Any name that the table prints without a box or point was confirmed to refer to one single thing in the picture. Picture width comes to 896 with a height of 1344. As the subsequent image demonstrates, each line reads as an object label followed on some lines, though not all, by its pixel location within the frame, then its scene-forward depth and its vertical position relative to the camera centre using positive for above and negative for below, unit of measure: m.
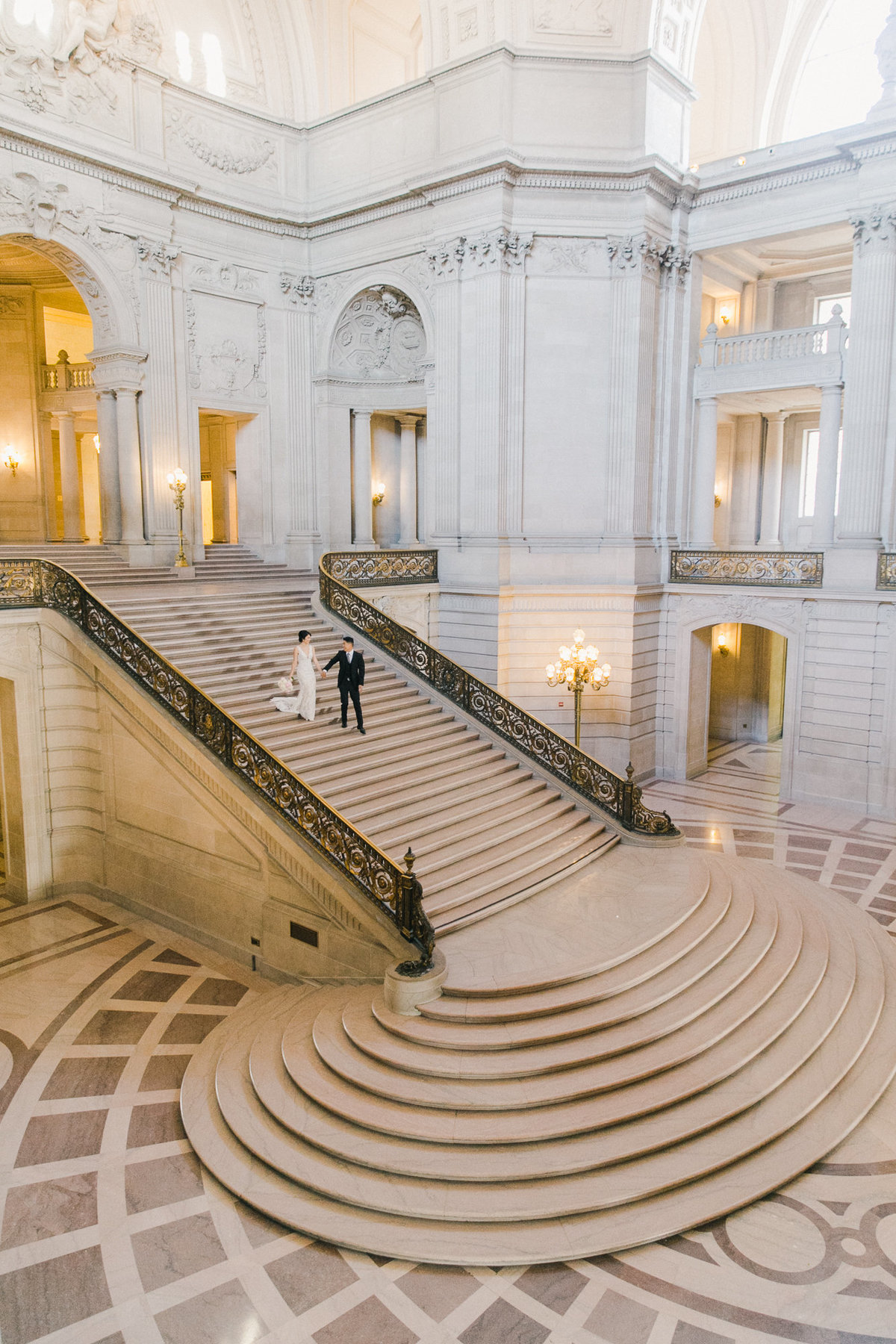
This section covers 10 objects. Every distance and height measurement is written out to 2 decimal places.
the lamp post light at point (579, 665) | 13.21 -1.74
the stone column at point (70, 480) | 20.05 +1.44
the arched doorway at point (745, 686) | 20.47 -3.19
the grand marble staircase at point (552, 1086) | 6.17 -4.36
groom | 11.57 -1.62
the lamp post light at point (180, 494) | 16.22 +0.92
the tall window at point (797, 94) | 18.98 +9.83
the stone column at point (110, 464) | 16.41 +1.48
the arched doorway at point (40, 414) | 19.69 +2.87
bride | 11.59 -1.79
